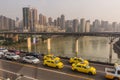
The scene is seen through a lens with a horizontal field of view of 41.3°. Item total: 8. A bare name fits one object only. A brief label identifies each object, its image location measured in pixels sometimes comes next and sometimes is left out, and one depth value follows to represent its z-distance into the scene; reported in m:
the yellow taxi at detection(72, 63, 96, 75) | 22.28
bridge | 69.73
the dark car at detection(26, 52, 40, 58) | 33.77
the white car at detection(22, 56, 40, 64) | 28.64
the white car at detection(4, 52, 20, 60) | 32.02
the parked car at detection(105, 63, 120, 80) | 19.52
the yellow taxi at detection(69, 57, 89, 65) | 27.42
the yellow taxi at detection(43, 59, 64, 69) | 25.55
